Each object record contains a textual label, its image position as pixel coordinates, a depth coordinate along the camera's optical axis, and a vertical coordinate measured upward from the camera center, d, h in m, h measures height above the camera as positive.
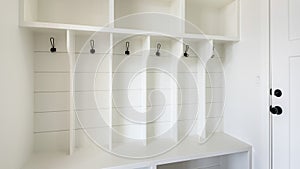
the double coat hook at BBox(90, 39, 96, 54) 1.51 +0.30
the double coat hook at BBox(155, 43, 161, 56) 1.70 +0.30
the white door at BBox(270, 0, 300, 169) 1.29 +0.04
